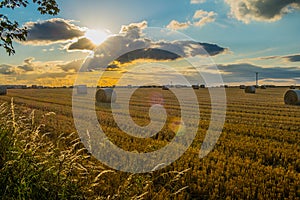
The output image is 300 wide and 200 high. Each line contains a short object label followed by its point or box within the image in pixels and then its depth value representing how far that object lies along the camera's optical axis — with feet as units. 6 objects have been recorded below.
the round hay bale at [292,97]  83.15
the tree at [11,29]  18.84
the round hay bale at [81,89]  143.35
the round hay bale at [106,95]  87.70
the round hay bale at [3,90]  130.00
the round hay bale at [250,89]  149.28
